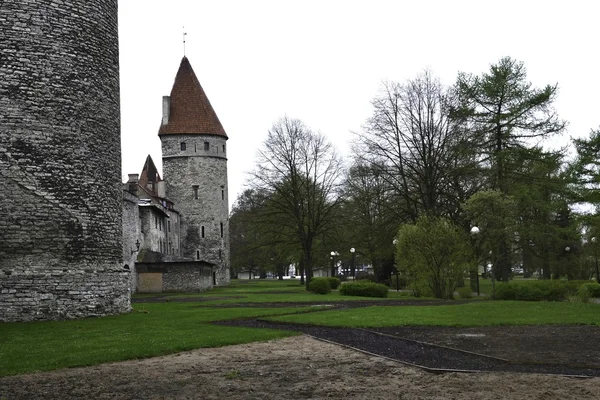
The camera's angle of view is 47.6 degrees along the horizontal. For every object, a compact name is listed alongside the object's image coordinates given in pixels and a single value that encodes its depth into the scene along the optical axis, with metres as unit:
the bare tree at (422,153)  39.03
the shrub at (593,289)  29.19
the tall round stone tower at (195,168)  60.94
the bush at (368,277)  52.48
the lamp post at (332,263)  58.28
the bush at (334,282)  45.16
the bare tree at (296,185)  48.62
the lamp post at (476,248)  32.53
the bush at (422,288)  32.97
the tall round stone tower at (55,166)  21.34
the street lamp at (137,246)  43.92
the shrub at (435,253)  30.58
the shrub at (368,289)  35.47
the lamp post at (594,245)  37.47
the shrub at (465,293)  32.56
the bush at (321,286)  39.06
